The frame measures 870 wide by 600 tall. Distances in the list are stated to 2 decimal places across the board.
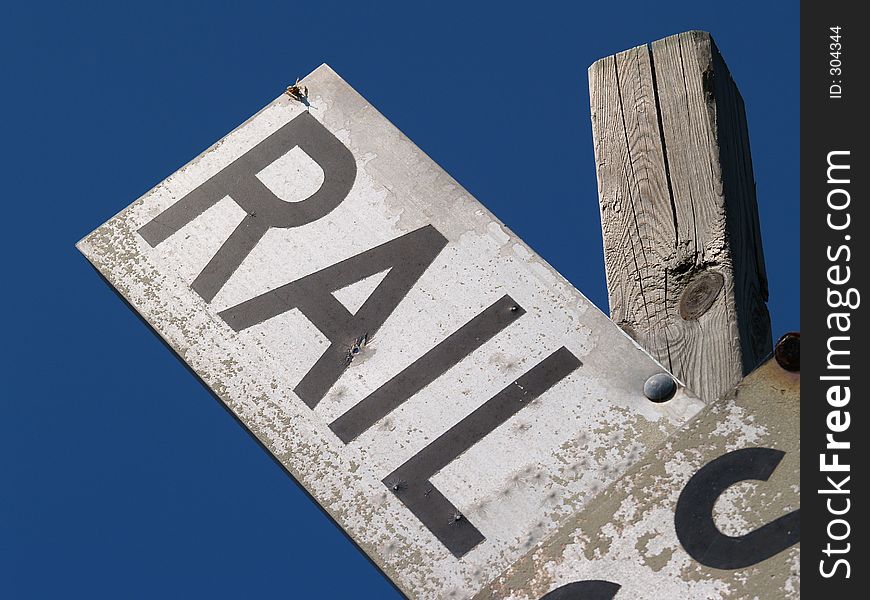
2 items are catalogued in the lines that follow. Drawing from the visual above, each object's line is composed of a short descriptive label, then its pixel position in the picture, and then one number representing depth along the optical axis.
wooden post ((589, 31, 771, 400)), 2.14
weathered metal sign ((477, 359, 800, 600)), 1.87
